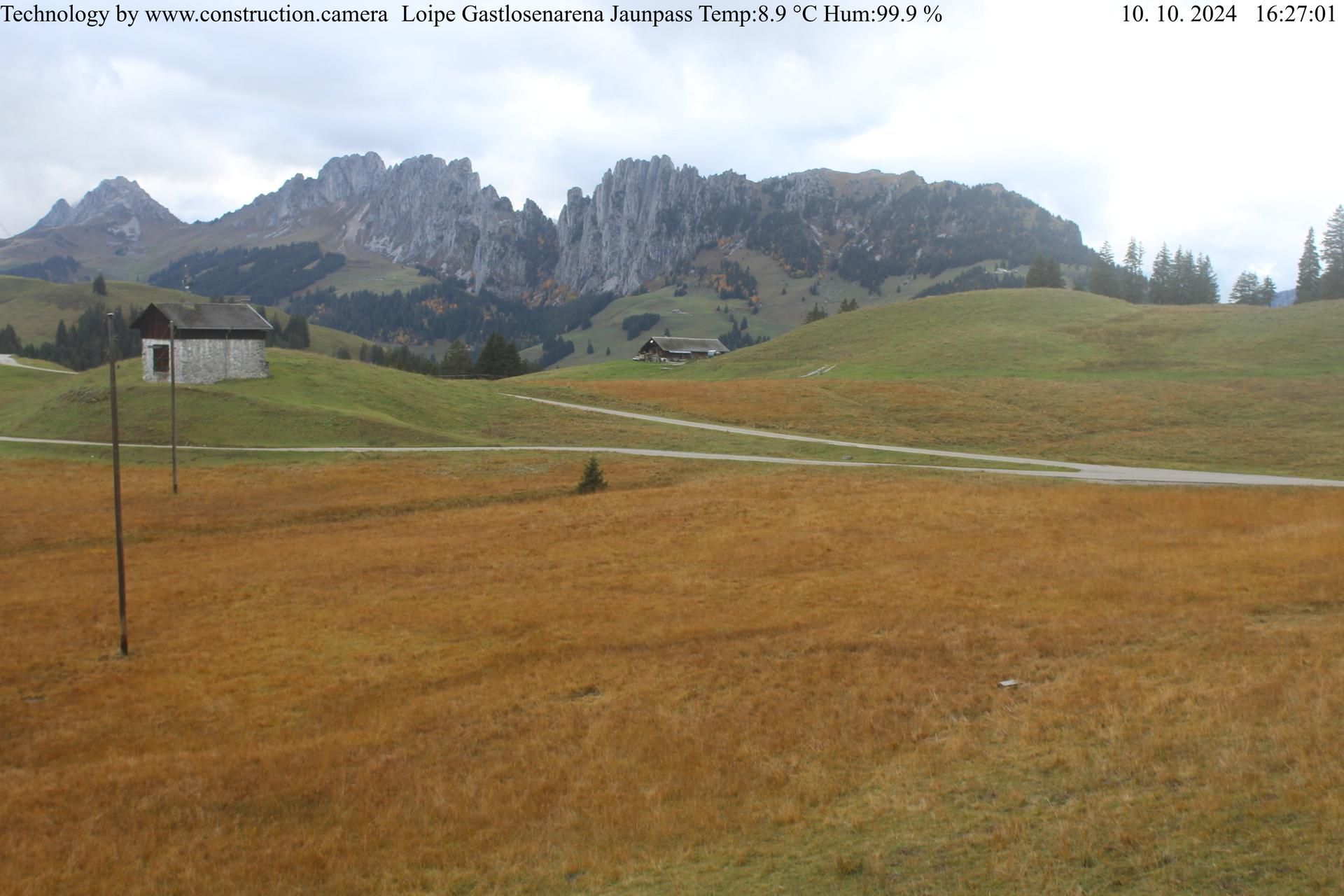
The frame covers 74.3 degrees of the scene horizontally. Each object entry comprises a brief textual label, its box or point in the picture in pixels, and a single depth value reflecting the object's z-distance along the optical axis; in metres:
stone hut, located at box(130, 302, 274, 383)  80.62
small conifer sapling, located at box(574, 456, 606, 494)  51.16
